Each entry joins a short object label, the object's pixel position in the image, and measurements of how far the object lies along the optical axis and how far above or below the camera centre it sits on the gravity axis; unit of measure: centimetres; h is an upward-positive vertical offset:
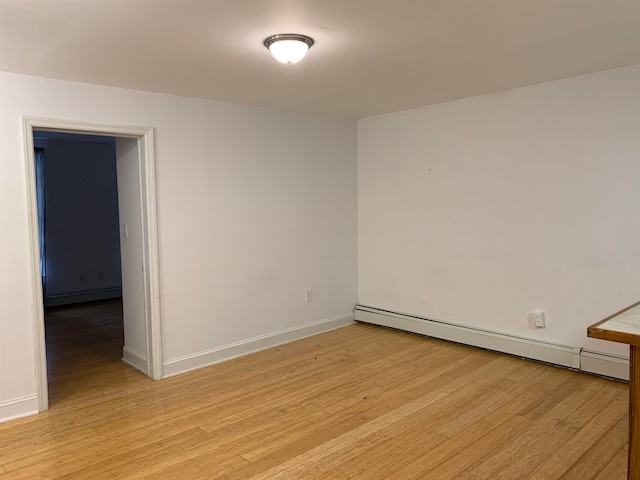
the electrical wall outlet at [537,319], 387 -93
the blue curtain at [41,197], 660 +30
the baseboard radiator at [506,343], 348 -117
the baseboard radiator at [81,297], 677 -122
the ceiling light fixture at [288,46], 248 +92
